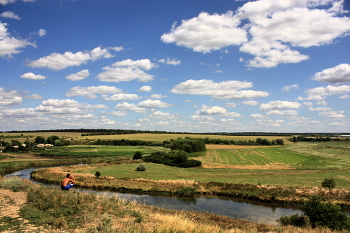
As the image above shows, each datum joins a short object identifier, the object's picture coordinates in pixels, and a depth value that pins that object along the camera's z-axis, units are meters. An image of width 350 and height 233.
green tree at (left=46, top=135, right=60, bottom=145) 117.31
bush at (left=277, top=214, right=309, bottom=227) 17.30
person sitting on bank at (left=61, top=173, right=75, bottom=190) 16.17
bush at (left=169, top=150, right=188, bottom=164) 60.12
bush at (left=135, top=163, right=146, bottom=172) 48.62
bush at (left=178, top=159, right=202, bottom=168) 56.84
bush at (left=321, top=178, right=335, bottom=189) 30.17
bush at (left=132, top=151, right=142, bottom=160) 68.62
